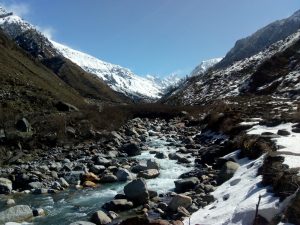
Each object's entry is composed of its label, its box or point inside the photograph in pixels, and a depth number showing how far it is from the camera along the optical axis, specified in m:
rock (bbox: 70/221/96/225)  10.21
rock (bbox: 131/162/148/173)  16.76
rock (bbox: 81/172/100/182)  15.60
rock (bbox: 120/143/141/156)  21.07
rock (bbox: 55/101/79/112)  33.48
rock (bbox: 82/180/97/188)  15.00
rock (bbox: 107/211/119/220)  11.07
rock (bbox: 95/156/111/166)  17.94
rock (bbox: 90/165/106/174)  16.67
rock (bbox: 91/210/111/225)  10.66
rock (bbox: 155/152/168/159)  19.61
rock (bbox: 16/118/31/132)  22.02
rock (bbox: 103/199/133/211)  11.77
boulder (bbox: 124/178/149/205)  12.13
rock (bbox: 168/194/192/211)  10.84
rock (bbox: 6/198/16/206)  12.75
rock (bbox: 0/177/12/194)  14.13
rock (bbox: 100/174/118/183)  15.48
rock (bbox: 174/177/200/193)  13.08
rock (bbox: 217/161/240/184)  12.38
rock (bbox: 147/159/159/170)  16.73
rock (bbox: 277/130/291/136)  14.48
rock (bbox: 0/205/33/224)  11.09
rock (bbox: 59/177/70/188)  14.95
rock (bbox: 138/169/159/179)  15.57
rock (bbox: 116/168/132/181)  15.55
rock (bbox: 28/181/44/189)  14.59
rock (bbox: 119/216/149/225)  9.11
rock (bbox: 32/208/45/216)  11.64
